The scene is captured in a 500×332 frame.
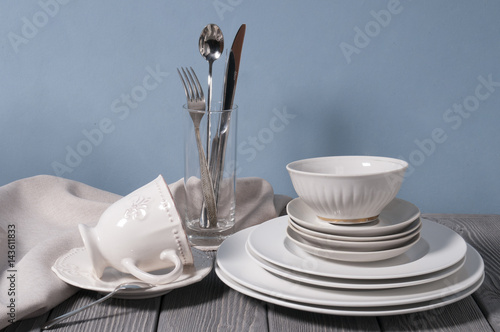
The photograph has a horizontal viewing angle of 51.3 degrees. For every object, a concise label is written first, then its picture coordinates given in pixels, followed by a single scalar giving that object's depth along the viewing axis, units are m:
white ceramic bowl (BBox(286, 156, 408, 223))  0.64
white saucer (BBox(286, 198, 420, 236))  0.64
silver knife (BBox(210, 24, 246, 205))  0.91
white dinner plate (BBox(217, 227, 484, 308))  0.59
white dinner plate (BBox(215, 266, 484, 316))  0.58
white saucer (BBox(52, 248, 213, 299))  0.66
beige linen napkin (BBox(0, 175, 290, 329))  0.71
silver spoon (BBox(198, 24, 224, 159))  0.96
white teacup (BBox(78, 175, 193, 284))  0.67
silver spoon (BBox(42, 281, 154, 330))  0.62
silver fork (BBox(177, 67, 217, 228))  0.89
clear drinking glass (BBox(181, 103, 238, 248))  0.90
